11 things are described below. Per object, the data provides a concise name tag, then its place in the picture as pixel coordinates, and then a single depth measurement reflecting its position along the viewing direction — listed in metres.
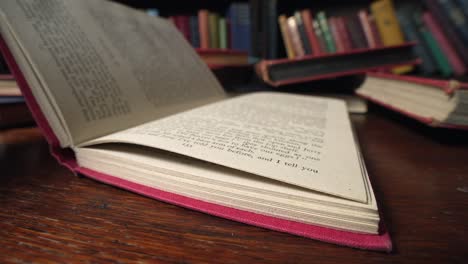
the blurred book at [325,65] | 0.66
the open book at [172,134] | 0.18
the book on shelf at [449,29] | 0.83
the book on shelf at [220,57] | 0.74
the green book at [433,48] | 0.90
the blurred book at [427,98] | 0.34
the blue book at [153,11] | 1.16
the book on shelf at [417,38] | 0.93
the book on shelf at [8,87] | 0.40
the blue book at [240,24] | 1.12
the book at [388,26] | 0.92
